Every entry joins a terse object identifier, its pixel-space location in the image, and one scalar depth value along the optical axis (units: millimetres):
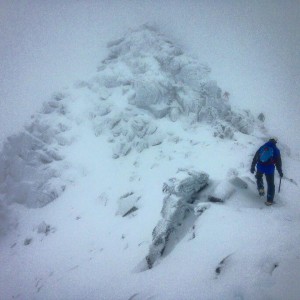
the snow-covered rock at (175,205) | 8039
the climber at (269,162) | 8242
